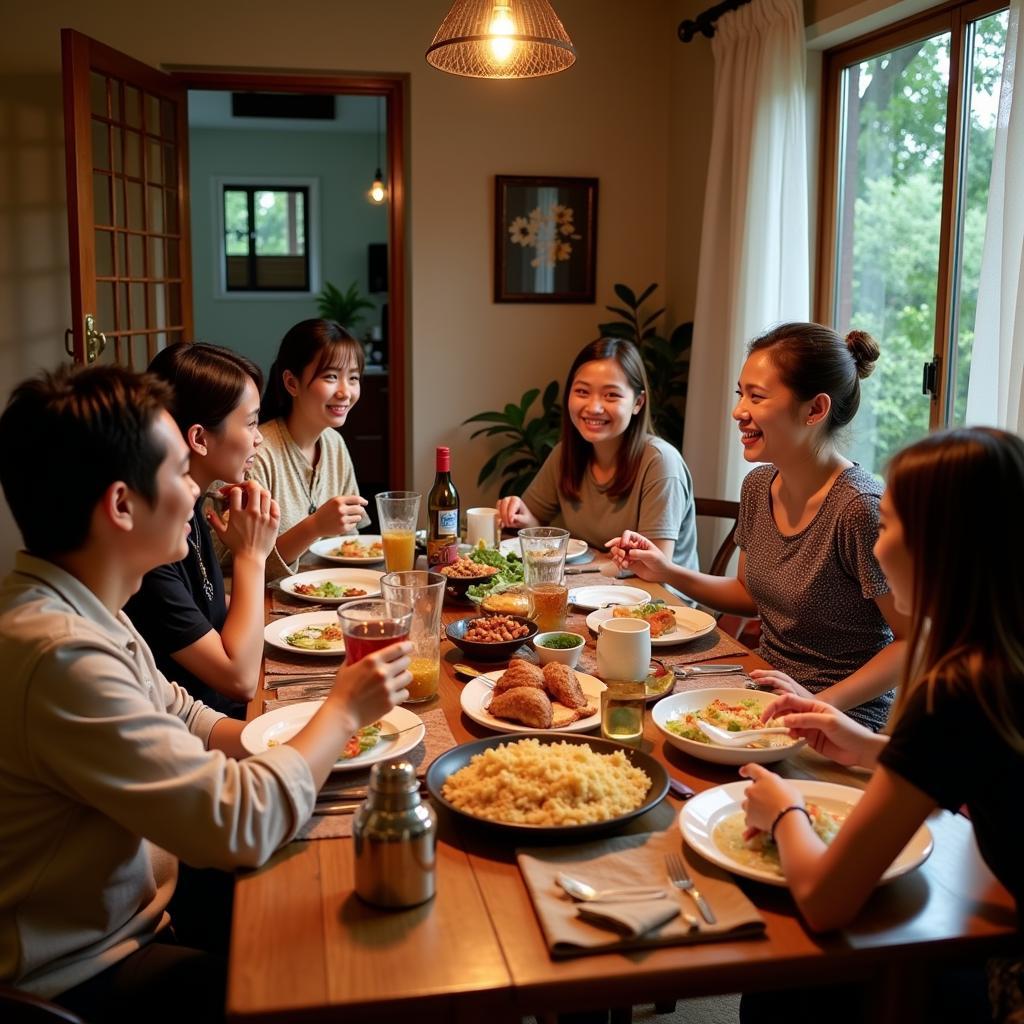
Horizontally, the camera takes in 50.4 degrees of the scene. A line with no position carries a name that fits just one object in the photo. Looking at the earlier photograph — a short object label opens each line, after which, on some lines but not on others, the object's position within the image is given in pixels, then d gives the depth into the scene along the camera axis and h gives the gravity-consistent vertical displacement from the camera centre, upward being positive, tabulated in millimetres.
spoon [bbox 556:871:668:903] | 1161 -589
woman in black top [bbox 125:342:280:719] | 1845 -412
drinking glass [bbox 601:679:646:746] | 1557 -530
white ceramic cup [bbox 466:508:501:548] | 2816 -485
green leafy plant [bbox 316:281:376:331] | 8844 +243
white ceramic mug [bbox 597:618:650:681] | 1759 -504
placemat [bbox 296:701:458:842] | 1342 -595
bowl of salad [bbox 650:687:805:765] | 1490 -562
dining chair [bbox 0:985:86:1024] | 1096 -676
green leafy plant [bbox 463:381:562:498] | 4852 -443
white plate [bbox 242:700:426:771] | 1515 -573
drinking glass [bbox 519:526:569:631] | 2088 -465
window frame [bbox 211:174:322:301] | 9172 +848
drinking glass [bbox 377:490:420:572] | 2453 -429
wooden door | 3861 +519
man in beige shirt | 1189 -458
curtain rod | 4098 +1207
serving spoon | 1548 -560
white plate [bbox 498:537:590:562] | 2758 -547
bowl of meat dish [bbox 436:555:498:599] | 2357 -513
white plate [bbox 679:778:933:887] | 1209 -580
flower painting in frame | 4879 +440
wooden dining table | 1035 -609
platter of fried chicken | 1627 -561
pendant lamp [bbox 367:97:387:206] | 6588 +863
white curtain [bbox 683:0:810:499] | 3738 +430
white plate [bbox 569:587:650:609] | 2348 -563
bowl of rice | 1292 -556
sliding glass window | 3137 +435
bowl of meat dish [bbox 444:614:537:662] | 1935 -534
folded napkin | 1094 -595
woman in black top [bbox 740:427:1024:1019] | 1137 -374
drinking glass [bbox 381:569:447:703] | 1741 -466
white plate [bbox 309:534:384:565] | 2734 -554
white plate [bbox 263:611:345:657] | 2004 -567
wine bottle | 2537 -432
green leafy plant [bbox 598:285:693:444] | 4742 -88
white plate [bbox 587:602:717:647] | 2068 -560
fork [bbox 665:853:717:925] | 1145 -593
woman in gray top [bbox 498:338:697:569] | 3021 -361
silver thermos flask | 1156 -534
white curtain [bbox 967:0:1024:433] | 2576 +134
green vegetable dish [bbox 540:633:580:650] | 1876 -521
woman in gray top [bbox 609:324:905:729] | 2072 -350
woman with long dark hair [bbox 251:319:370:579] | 3100 -212
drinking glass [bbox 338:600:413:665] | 1497 -399
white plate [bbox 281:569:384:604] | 2480 -561
